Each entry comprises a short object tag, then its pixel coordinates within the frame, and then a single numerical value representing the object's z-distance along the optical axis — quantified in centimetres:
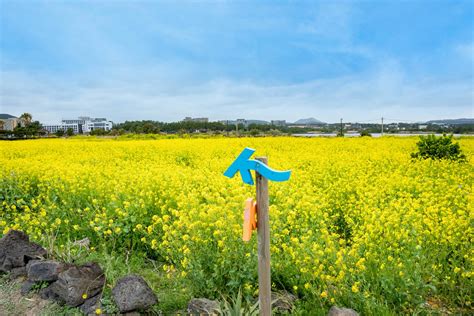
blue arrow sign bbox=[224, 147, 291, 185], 220
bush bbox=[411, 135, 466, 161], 1098
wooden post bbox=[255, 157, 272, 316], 237
